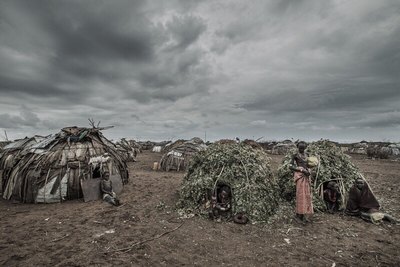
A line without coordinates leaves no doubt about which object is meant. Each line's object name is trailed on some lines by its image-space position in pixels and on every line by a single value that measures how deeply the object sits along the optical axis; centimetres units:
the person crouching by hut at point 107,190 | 930
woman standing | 695
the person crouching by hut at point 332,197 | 796
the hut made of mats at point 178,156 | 1827
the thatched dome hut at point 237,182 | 746
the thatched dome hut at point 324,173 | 810
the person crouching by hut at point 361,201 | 756
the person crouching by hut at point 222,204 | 747
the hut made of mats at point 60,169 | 958
